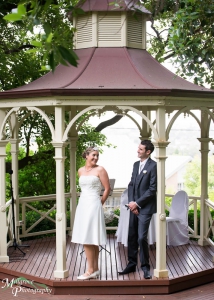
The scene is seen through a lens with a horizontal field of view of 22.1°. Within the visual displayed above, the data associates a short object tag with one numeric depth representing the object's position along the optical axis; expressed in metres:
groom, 8.77
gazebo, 8.73
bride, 8.55
